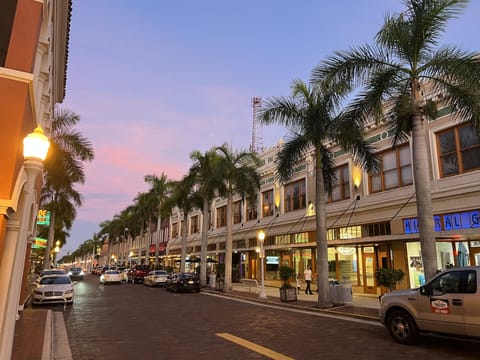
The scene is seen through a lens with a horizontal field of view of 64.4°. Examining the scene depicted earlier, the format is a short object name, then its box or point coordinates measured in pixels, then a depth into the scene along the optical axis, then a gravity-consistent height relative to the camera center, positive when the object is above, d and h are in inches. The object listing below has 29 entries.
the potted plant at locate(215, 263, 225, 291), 1181.7 -34.5
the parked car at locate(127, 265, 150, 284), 1686.8 -34.3
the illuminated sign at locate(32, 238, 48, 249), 1490.5 +84.3
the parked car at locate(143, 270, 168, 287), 1387.8 -45.0
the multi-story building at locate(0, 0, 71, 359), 253.0 +89.4
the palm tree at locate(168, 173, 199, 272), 1395.1 +262.7
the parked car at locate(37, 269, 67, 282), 978.0 -20.5
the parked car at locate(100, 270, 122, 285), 1515.7 -48.4
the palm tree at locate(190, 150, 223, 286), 1205.1 +275.3
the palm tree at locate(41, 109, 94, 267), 1018.1 +295.8
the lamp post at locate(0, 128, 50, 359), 246.4 +2.9
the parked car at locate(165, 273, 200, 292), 1125.7 -47.9
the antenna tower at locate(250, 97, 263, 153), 2421.9 +1004.0
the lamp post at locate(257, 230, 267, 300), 883.4 +27.1
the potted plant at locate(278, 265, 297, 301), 807.1 -46.1
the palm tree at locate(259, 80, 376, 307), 706.2 +248.2
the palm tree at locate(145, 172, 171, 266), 2129.7 +420.1
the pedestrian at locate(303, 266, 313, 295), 975.0 -29.2
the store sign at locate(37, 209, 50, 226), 1409.9 +169.7
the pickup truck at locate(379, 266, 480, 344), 337.1 -36.0
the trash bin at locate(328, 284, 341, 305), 734.5 -48.5
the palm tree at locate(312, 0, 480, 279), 513.3 +272.0
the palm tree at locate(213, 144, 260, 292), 1151.6 +271.9
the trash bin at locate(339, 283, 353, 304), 723.4 -48.6
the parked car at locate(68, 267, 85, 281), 1868.2 -43.5
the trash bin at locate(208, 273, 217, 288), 1332.4 -47.8
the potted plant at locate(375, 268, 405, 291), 606.9 -13.3
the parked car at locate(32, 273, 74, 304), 739.4 -53.5
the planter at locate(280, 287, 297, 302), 805.2 -56.0
